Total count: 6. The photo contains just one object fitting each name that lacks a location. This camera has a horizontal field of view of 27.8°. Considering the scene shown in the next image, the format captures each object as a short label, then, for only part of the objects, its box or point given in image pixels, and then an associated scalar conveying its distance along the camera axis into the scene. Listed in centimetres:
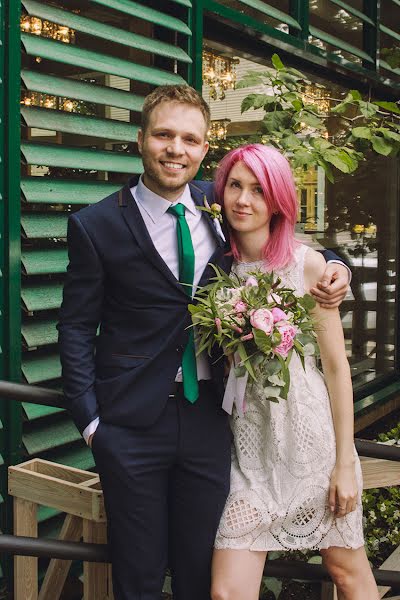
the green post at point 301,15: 527
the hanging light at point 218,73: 475
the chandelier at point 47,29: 329
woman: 242
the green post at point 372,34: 622
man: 231
